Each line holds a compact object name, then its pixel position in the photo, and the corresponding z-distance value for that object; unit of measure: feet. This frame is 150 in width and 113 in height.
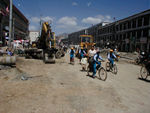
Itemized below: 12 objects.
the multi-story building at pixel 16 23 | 132.22
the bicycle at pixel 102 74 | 29.10
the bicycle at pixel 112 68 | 37.03
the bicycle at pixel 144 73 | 31.55
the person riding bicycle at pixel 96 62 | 29.71
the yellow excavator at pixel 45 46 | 51.01
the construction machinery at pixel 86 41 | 71.46
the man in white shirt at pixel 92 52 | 37.24
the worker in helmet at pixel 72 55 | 48.96
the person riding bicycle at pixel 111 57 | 36.88
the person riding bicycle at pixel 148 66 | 29.30
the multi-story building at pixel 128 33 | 135.33
